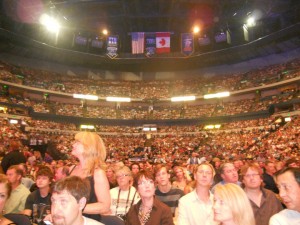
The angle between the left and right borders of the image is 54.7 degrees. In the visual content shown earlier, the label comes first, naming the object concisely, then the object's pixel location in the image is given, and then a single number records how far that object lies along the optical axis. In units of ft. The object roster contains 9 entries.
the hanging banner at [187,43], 100.01
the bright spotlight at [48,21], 91.40
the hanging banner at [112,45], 108.37
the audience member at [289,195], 9.25
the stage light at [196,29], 103.39
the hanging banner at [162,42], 98.89
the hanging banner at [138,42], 99.86
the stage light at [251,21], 96.51
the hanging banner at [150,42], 101.88
